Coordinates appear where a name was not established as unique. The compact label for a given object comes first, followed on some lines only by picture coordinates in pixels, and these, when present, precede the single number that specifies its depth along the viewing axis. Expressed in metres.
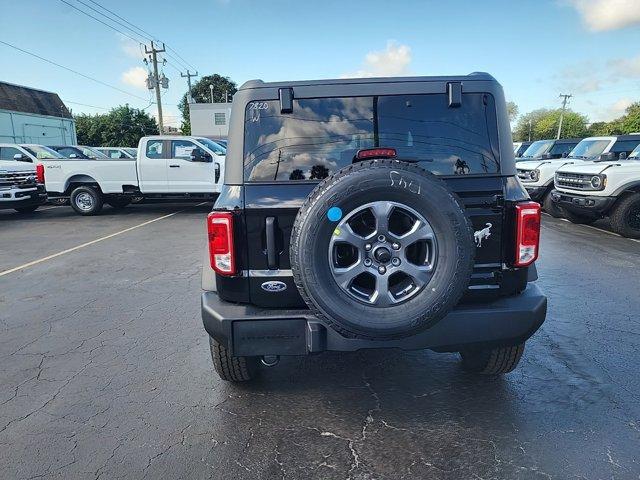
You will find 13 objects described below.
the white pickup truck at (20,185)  12.28
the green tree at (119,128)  52.97
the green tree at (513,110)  115.32
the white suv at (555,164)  10.84
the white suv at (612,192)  8.21
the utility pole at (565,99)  76.54
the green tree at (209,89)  86.38
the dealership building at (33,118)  38.12
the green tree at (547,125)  83.94
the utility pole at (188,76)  55.79
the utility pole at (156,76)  33.75
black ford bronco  2.47
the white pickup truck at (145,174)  12.13
